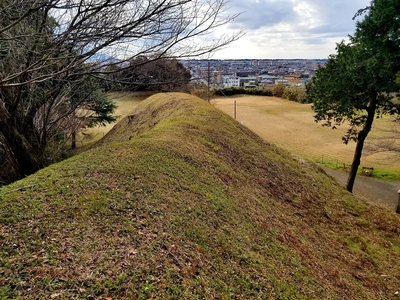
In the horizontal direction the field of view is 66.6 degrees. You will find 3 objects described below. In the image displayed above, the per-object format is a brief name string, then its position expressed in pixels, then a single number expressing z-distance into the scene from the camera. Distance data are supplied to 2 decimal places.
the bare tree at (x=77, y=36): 3.57
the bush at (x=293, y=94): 42.06
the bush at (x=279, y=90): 46.53
